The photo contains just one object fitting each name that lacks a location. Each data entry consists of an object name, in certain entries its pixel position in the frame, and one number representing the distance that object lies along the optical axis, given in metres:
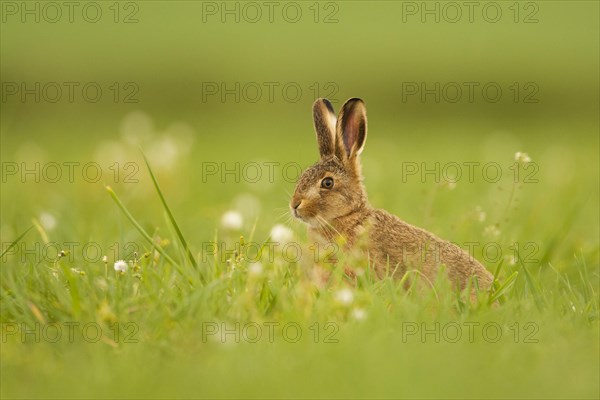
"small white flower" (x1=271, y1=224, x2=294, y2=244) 11.46
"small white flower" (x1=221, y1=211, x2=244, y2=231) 11.85
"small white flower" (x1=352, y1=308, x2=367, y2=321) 9.22
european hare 11.72
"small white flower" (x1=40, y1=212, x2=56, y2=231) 13.83
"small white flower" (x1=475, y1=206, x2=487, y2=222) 12.91
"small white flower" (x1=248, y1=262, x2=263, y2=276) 9.55
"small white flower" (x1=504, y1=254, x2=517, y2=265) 11.49
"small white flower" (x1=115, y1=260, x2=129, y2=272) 10.38
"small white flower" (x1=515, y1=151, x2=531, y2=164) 12.33
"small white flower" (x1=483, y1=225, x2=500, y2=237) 12.91
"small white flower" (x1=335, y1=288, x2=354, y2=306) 9.28
